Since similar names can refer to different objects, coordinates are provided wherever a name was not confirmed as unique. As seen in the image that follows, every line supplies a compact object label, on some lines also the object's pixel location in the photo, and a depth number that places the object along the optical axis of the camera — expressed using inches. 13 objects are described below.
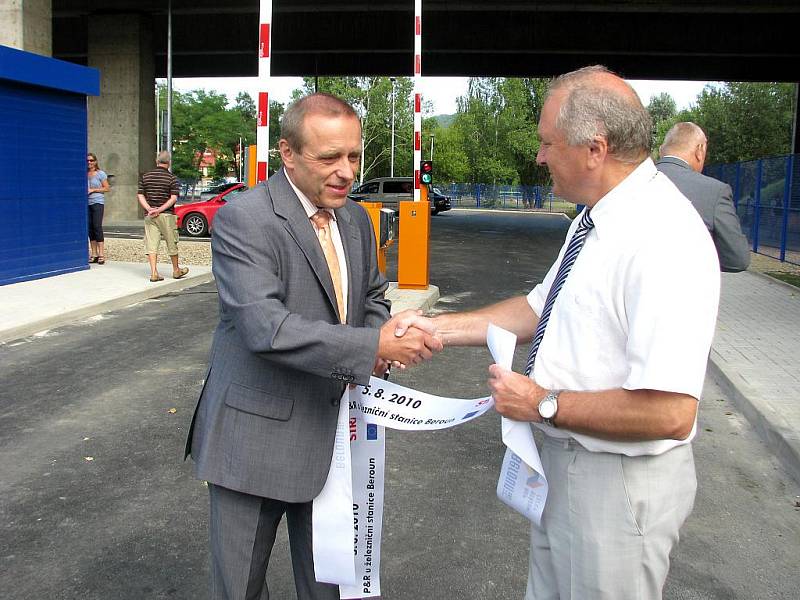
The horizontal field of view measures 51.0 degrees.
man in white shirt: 72.8
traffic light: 531.1
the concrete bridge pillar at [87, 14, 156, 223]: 1191.6
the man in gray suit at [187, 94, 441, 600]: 92.5
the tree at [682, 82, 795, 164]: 2188.7
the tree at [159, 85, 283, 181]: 2822.3
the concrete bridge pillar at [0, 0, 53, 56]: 691.4
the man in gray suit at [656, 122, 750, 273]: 195.8
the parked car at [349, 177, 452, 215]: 1403.8
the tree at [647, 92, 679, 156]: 4475.9
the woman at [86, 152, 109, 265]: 611.8
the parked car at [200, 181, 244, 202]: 1078.6
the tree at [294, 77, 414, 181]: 2790.4
